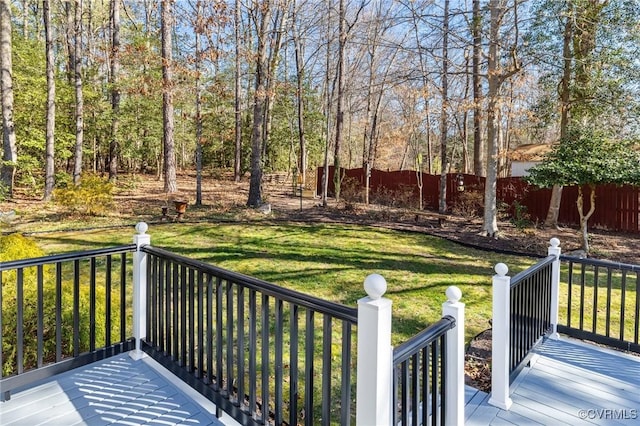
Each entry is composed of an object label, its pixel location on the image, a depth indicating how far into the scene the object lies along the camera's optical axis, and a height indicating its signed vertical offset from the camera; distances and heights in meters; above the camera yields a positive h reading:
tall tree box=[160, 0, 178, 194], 10.16 +2.57
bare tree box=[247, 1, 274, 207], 10.57 +2.59
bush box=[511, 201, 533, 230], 8.90 -0.54
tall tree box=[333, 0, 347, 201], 11.80 +3.38
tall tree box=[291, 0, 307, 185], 14.51 +5.06
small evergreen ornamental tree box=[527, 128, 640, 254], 6.74 +0.56
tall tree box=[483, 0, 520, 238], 7.93 +2.30
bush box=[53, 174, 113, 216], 8.74 -0.15
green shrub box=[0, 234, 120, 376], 2.66 -0.94
